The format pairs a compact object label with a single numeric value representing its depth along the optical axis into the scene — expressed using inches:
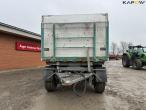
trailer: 151.0
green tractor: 349.5
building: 324.5
